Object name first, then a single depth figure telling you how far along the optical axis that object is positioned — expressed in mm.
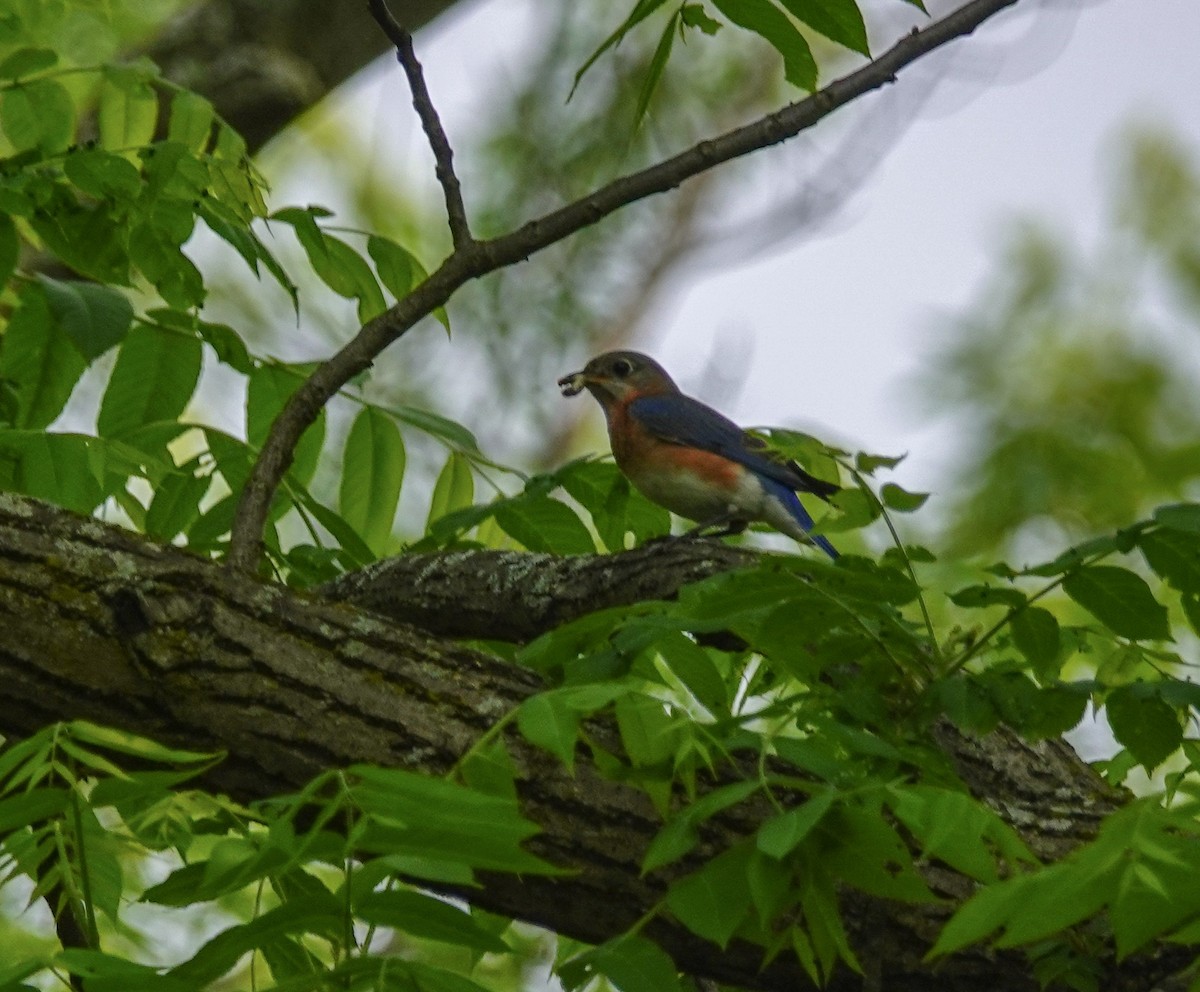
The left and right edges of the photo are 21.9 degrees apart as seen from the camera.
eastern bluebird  11734
